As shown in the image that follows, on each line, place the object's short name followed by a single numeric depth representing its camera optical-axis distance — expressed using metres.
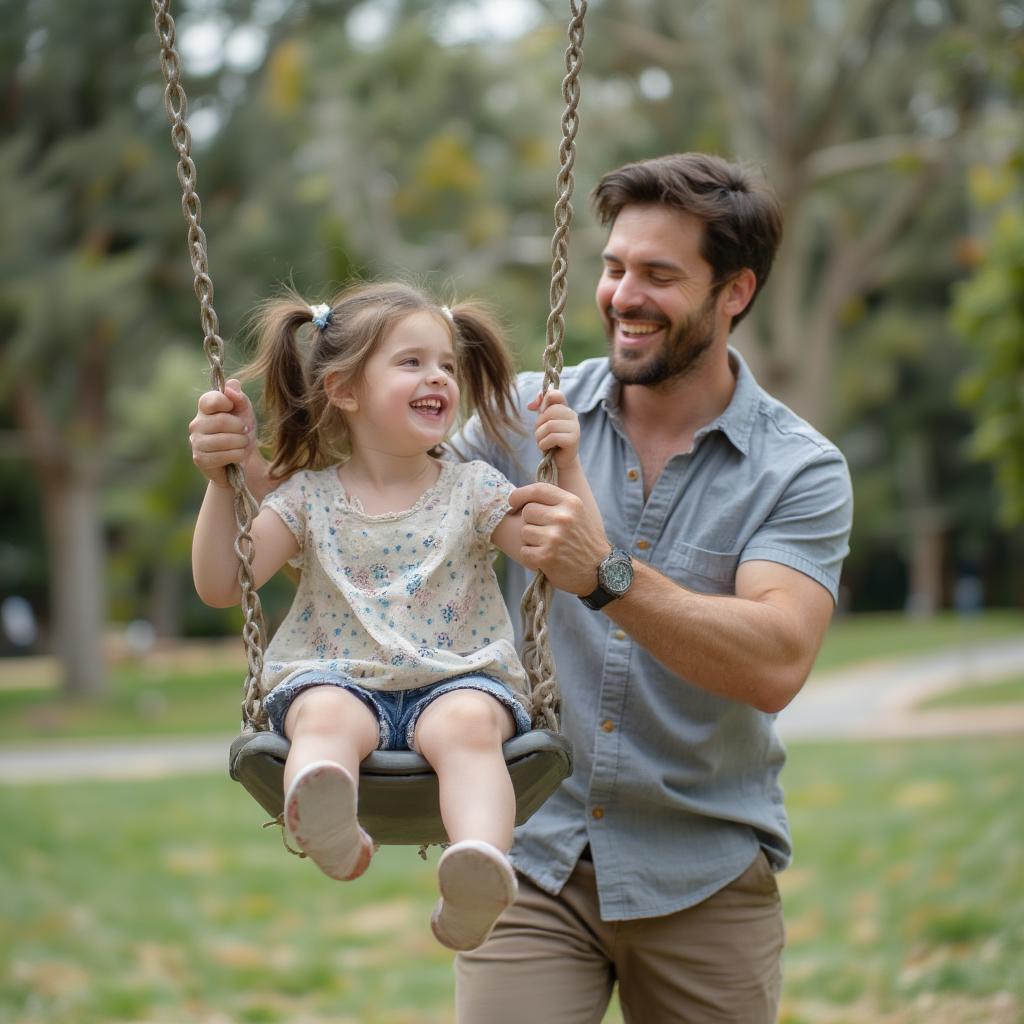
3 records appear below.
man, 3.04
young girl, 2.64
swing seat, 2.64
